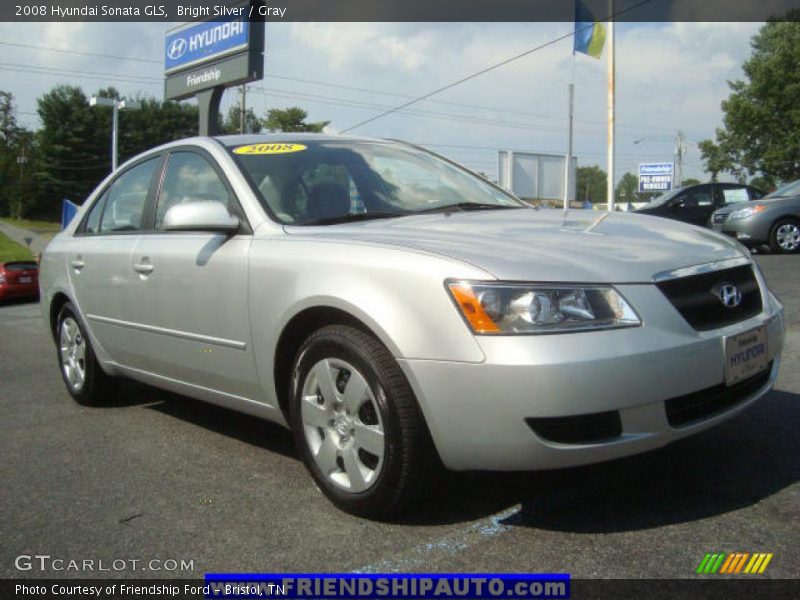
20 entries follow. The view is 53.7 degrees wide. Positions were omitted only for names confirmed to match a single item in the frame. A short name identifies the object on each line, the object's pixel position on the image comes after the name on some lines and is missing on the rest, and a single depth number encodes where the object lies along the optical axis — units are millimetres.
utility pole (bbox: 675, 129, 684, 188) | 66188
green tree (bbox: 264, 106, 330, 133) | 47906
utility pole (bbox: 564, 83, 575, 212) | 26514
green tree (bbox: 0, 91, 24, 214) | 71438
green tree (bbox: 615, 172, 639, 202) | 134125
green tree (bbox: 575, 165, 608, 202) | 117269
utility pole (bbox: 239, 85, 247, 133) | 40962
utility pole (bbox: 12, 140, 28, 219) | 71500
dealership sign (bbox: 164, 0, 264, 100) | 18953
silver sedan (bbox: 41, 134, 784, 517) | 2504
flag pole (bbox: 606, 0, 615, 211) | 20188
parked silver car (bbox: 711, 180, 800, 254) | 12891
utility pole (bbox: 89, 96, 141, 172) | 33469
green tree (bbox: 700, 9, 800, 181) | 48688
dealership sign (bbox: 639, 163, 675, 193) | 60594
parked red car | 18250
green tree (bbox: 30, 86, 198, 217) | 72562
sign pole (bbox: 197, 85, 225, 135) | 20750
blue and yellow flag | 19891
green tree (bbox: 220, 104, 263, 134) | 62691
